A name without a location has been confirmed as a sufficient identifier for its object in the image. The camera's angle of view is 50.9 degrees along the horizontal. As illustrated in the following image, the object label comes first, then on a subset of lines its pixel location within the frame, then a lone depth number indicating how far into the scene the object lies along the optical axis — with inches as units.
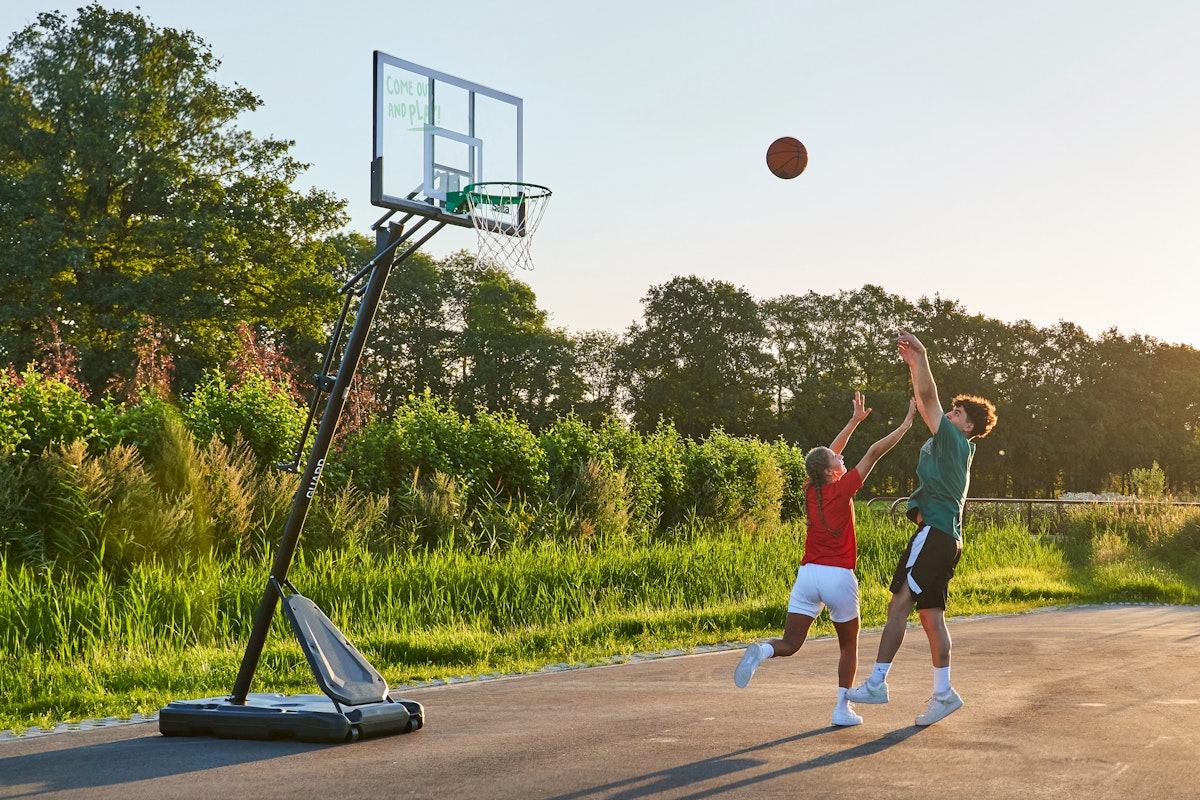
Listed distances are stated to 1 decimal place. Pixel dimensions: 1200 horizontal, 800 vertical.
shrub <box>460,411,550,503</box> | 789.9
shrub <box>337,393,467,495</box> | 745.0
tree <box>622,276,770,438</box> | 2459.4
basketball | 539.8
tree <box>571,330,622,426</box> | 2496.3
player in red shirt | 301.6
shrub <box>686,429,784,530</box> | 960.9
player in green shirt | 305.9
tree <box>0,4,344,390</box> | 1294.3
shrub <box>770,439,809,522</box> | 1108.5
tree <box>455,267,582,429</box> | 2278.5
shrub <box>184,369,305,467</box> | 715.4
